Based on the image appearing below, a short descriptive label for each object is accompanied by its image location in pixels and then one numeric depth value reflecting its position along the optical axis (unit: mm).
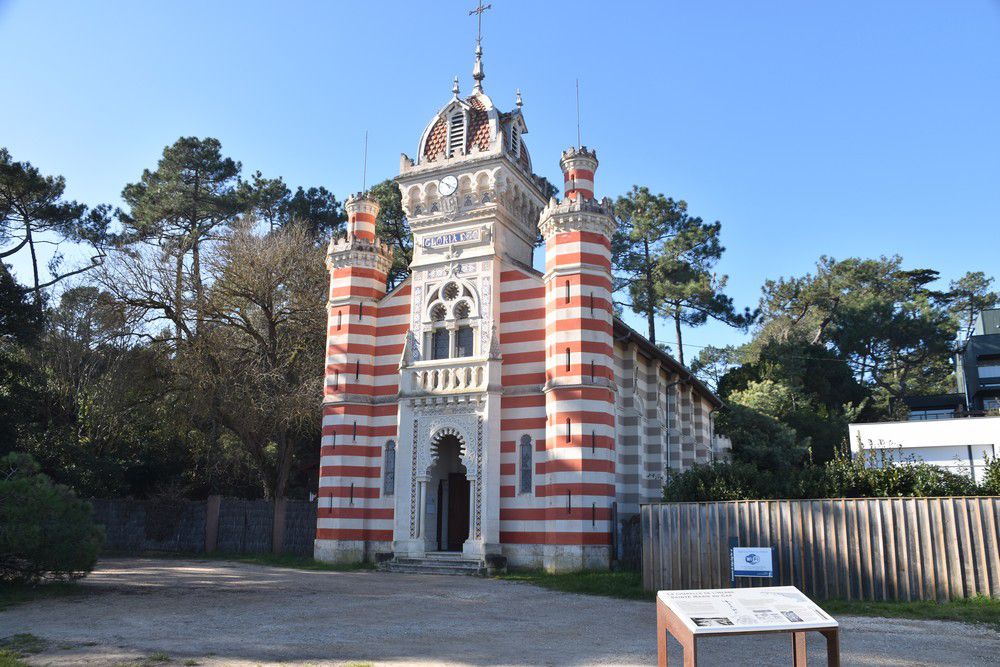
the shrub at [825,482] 15461
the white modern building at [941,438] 33500
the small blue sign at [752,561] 14539
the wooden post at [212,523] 27312
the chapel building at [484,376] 21516
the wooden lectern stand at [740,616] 5992
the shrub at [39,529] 14891
